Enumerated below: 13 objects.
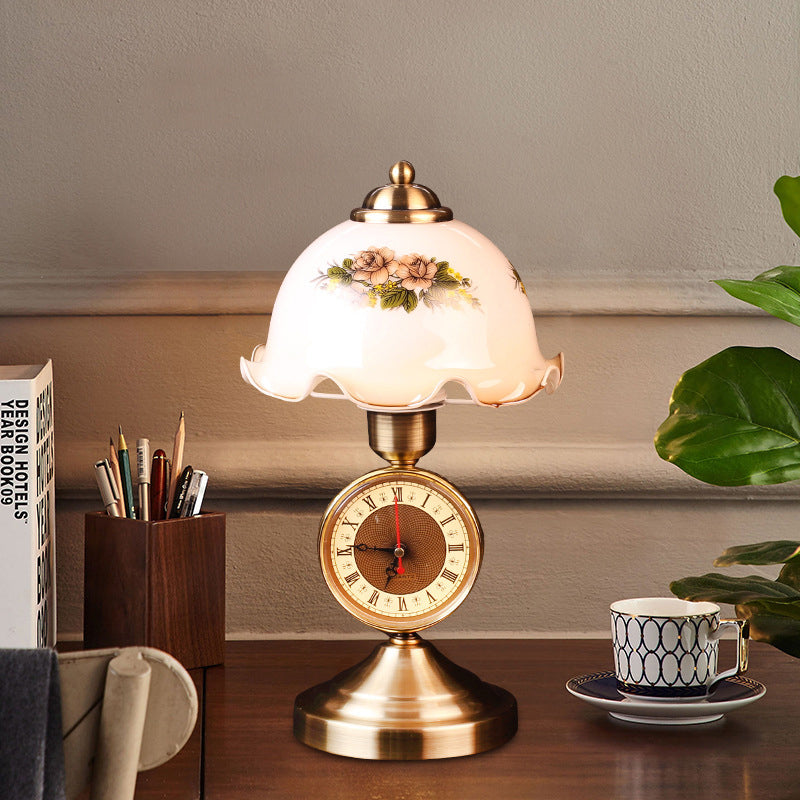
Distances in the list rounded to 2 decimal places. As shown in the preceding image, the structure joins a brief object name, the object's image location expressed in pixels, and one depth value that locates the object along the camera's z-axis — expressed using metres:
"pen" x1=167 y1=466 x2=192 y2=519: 1.94
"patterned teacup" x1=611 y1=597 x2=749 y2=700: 1.82
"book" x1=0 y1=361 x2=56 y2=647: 1.86
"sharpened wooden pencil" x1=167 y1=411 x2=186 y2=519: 1.94
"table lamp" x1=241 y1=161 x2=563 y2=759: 1.77
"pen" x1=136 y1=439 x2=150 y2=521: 1.93
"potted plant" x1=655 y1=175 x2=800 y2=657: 1.83
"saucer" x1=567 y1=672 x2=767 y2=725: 1.81
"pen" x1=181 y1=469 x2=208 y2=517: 1.94
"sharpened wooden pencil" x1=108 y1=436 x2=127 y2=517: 1.93
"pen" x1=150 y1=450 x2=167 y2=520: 1.94
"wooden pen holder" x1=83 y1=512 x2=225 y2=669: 1.90
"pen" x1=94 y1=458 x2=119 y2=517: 1.93
